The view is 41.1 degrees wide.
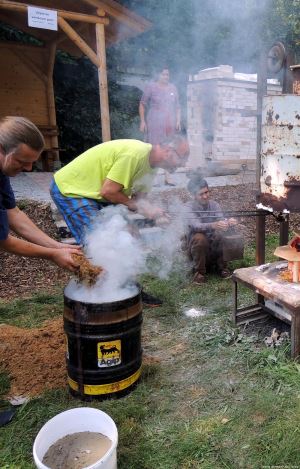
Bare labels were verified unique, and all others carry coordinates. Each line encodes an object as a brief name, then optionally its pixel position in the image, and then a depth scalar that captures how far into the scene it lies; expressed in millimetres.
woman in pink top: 7152
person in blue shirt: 2219
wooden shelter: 6395
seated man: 4656
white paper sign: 5840
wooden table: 2840
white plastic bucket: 2049
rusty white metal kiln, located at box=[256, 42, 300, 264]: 3025
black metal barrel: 2510
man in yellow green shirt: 3303
